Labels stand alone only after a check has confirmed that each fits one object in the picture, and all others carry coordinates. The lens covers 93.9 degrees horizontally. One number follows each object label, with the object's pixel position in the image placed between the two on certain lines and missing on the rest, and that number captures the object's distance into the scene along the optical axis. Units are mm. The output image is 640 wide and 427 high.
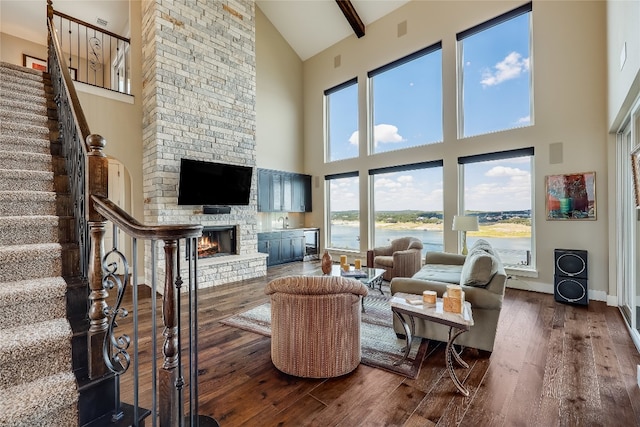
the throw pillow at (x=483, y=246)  3590
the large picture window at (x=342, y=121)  7699
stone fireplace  5148
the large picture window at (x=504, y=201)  5184
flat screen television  5211
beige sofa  2777
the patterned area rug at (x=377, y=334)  2633
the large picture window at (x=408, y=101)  6297
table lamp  4977
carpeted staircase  1270
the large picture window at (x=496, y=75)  5195
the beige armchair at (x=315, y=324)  2398
